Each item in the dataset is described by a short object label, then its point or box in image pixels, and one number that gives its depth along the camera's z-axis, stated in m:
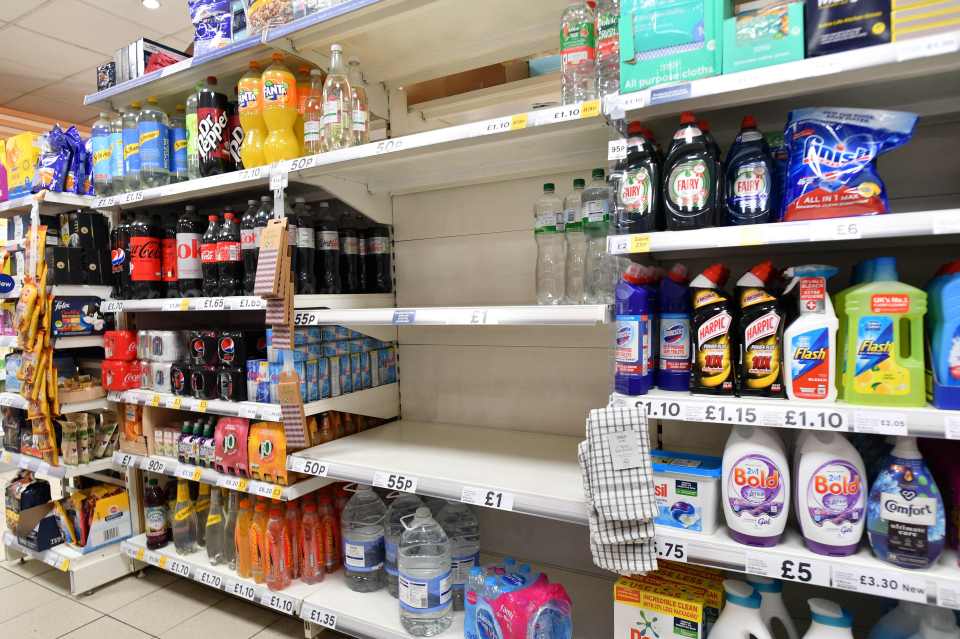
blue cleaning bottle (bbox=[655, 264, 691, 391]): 1.44
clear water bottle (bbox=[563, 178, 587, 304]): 1.90
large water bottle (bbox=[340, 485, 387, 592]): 2.10
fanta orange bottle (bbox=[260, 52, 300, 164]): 2.10
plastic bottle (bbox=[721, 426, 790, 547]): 1.31
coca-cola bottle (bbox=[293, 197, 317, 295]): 2.17
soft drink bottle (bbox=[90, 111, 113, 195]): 2.66
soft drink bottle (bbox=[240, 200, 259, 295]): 2.26
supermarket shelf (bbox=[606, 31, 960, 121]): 1.12
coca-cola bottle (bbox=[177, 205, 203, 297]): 2.47
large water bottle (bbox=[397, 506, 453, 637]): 1.82
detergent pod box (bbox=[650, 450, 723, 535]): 1.38
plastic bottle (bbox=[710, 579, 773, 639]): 1.33
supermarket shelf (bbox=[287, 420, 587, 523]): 1.62
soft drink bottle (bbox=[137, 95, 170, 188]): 2.50
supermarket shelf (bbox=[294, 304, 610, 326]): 1.50
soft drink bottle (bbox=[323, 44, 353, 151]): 1.99
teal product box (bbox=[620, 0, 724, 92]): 1.32
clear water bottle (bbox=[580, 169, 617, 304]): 1.77
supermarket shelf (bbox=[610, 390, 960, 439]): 1.15
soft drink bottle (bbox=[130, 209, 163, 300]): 2.52
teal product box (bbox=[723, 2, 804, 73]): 1.24
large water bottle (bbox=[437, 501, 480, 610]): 2.05
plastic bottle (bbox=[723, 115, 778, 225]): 1.33
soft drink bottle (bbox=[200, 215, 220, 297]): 2.36
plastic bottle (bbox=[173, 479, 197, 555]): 2.58
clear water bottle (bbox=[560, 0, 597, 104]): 1.61
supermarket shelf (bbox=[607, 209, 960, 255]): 1.12
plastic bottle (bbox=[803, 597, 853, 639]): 1.27
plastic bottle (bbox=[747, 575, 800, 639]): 1.41
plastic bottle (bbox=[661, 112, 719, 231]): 1.35
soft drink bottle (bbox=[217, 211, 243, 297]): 2.31
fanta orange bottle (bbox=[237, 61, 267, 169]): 2.19
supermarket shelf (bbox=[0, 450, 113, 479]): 2.67
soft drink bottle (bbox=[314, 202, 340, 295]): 2.26
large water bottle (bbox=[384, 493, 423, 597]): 2.09
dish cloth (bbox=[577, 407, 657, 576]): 1.33
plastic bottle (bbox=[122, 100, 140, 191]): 2.56
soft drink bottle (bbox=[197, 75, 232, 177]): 2.36
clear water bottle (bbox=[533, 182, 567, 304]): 2.01
